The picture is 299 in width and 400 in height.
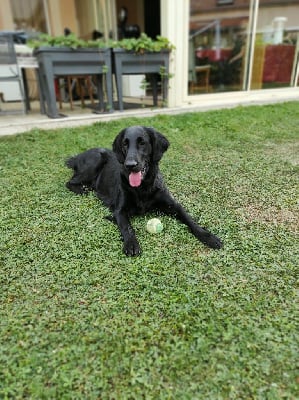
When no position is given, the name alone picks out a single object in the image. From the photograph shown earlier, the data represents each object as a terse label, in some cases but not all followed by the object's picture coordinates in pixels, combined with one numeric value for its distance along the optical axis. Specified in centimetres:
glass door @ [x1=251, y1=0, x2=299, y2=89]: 725
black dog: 220
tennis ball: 228
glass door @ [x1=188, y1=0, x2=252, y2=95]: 697
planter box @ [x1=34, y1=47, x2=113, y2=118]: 486
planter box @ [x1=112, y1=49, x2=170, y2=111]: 533
